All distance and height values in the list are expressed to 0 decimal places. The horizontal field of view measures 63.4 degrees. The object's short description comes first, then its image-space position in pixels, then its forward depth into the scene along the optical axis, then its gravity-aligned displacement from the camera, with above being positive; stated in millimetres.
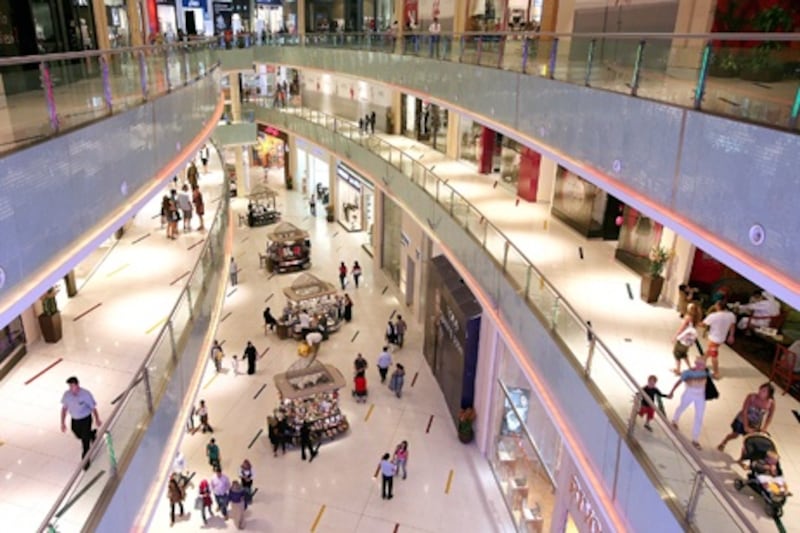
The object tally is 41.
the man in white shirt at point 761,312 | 10242 -4245
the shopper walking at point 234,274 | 25508 -9688
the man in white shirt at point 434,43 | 16847 -625
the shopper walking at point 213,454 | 14656 -9353
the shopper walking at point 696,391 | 7508 -3993
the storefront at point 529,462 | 11220 -8368
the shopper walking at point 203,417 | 16188 -9464
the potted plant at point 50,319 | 11305 -5089
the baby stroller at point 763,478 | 6348 -4332
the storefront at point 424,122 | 24656 -3941
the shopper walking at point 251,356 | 18953 -9396
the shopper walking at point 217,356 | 19173 -9520
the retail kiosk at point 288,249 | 26688 -9136
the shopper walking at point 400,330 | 21094 -9528
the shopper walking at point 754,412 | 7484 -4193
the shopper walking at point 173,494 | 13352 -9311
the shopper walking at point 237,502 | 13273 -9453
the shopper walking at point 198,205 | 17441 -4859
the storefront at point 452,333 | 16359 -7971
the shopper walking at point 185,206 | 16891 -4749
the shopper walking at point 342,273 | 24984 -9288
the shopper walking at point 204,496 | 13562 -9475
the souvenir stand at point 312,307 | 21469 -9230
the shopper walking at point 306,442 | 15406 -9555
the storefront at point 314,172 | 35594 -8387
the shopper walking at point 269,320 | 21312 -9451
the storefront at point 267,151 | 44469 -8869
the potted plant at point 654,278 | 11477 -4216
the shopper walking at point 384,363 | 18656 -9327
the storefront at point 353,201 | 30266 -8479
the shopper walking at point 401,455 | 14734 -9314
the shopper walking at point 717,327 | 8953 -3932
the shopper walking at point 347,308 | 22578 -9557
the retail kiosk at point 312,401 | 16000 -9185
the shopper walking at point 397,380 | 18188 -9550
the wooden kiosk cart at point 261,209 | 32688 -9452
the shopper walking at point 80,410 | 7930 -4688
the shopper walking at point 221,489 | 13414 -9227
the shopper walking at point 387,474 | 14000 -9316
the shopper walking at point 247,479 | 13883 -9352
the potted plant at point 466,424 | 16266 -9554
